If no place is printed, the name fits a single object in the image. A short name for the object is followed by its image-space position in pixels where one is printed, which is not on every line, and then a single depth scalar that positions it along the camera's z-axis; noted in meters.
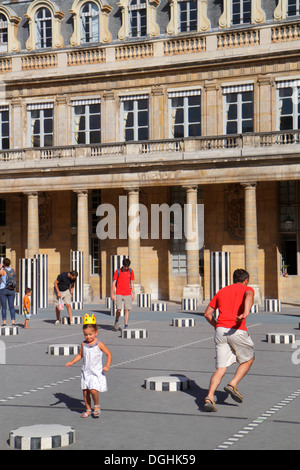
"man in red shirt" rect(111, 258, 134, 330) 23.70
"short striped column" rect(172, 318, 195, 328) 25.47
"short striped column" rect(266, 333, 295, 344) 20.53
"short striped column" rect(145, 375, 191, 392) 13.55
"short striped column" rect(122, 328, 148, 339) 21.95
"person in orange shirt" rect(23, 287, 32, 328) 24.56
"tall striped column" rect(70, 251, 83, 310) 35.66
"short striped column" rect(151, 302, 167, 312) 33.00
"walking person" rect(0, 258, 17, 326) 24.39
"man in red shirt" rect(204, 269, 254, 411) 12.03
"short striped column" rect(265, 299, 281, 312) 32.06
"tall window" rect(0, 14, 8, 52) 43.04
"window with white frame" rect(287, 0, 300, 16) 37.03
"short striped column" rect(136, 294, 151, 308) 35.41
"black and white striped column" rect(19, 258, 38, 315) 32.28
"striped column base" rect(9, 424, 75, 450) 9.47
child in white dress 11.37
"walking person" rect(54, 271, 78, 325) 26.06
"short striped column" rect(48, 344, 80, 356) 18.30
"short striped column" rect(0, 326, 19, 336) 23.11
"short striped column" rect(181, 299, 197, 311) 33.06
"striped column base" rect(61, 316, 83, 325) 26.62
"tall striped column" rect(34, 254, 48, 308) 32.97
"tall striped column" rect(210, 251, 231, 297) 30.61
